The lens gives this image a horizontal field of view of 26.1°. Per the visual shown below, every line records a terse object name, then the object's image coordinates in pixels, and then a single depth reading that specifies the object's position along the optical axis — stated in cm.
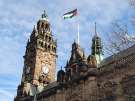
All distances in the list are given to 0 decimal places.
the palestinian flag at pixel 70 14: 4740
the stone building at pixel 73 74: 3650
